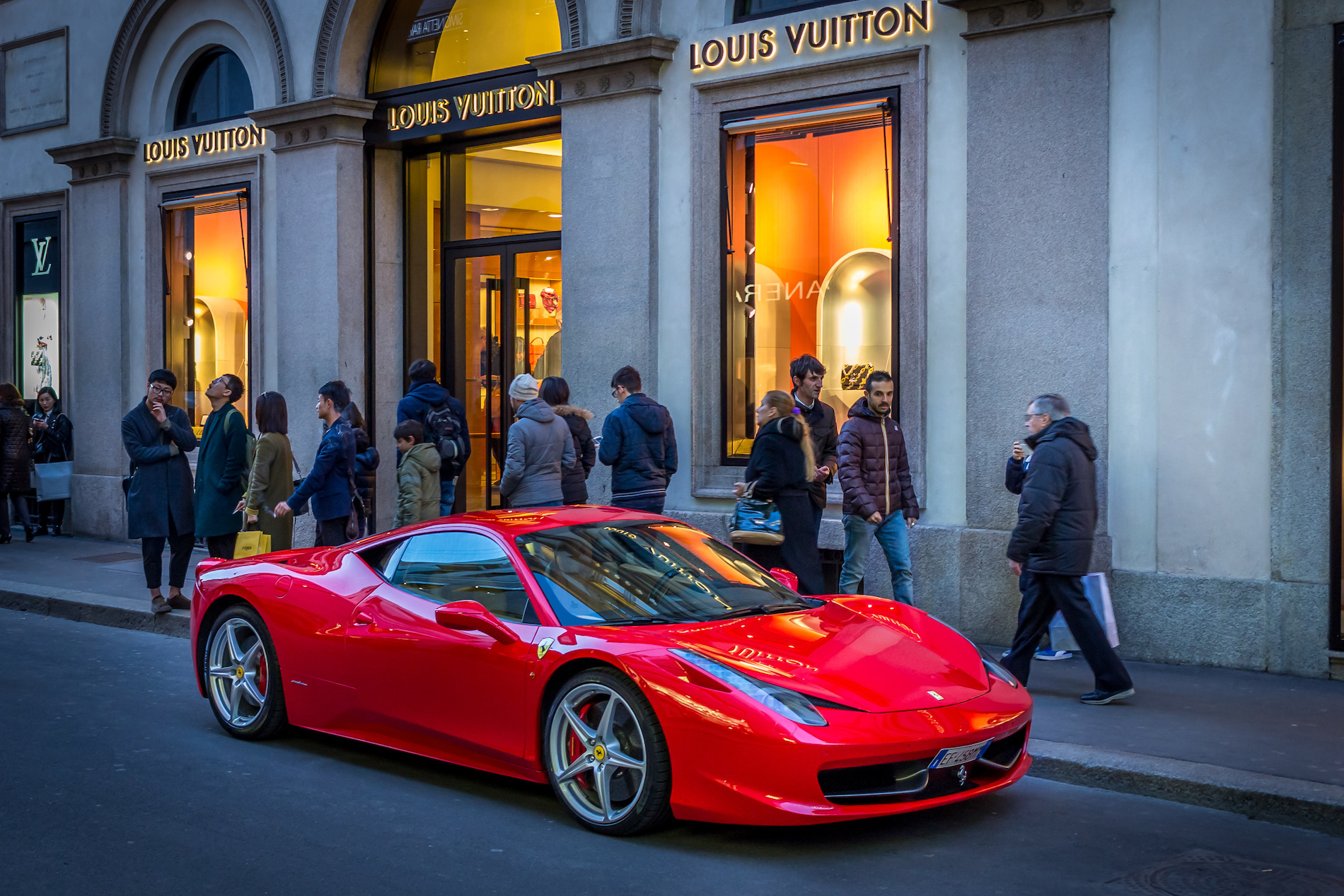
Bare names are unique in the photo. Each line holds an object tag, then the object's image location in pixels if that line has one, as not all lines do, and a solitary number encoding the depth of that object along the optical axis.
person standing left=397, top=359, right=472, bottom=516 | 11.12
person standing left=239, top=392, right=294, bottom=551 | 10.17
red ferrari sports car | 5.05
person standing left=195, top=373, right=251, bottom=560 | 10.71
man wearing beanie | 10.08
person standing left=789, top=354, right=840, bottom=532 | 9.52
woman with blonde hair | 9.00
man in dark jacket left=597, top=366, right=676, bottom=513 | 10.46
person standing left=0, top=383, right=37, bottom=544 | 16.16
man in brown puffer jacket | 9.25
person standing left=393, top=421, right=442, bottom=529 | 9.90
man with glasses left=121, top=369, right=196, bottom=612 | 10.80
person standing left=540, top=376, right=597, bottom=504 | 10.74
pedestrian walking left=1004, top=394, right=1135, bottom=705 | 7.55
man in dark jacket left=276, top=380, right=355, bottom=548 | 10.27
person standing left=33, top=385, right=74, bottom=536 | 17.48
